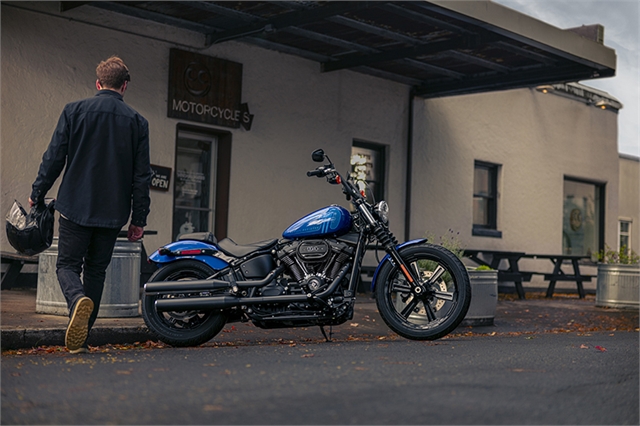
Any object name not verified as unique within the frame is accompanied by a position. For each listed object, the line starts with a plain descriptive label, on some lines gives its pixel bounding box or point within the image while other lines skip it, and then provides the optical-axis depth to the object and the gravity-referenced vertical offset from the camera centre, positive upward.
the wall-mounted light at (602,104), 19.12 +3.49
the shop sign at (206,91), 11.73 +2.18
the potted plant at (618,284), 13.45 -0.41
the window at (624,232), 22.35 +0.73
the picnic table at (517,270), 14.41 -0.25
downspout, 14.88 +1.41
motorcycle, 6.79 -0.26
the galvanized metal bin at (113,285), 7.87 -0.41
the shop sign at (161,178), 11.57 +0.90
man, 6.21 +0.44
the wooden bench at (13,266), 9.81 -0.33
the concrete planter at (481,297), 9.15 -0.46
